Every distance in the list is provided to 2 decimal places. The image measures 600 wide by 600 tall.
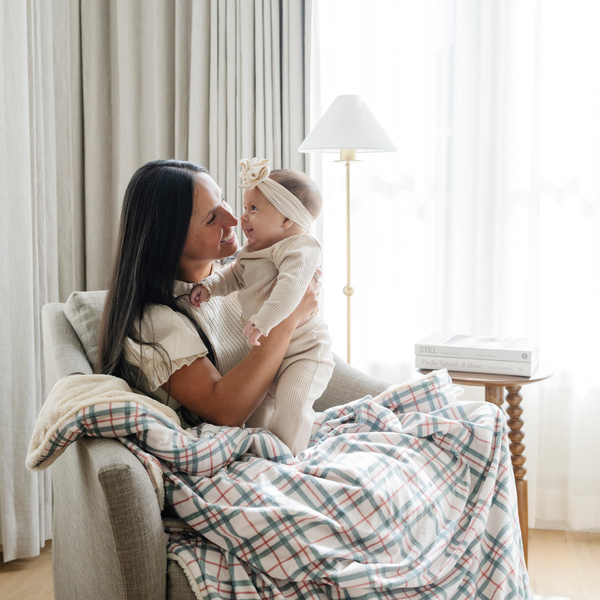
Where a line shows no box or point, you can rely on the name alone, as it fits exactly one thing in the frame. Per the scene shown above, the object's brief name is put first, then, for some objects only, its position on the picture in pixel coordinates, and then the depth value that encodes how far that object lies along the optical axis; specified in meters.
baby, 1.26
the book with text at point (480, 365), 1.74
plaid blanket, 0.96
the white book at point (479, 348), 1.75
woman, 1.23
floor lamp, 1.86
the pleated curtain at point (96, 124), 1.95
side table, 1.77
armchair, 0.92
